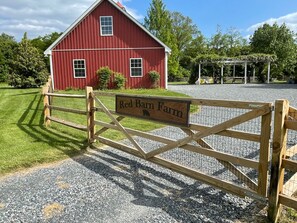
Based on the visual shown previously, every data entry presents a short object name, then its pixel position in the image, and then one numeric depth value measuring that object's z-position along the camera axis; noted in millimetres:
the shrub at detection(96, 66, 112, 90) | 18511
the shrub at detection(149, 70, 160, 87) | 19000
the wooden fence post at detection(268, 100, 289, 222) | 2752
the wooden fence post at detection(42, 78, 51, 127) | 7679
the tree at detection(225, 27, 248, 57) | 50906
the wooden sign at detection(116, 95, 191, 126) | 3768
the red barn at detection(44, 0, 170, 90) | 18219
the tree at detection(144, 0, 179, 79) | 39812
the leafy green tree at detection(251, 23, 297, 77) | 34094
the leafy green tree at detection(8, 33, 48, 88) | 23002
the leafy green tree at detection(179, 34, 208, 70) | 50606
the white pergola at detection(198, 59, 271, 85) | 27316
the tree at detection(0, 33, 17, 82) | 38594
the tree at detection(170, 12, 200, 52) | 53844
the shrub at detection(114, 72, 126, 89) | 18625
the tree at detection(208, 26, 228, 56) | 50906
